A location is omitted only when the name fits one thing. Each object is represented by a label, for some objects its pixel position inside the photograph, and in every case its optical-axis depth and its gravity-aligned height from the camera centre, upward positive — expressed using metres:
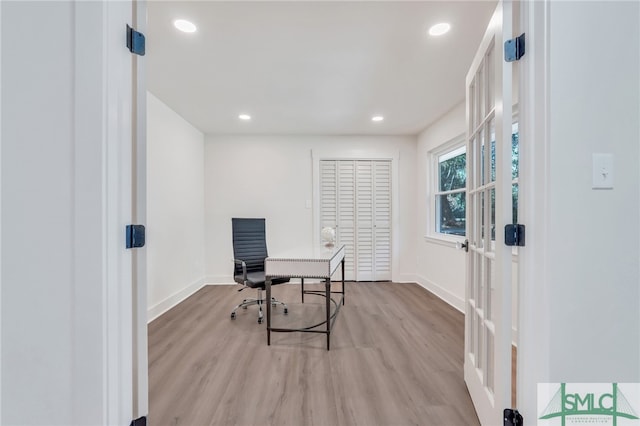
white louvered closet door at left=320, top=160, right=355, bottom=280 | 4.57 +0.17
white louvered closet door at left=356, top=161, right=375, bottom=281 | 4.58 -0.12
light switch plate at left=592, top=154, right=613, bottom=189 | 0.91 +0.13
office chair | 3.09 -0.46
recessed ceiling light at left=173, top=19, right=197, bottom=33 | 1.82 +1.27
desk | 2.33 -0.49
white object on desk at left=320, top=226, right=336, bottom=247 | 3.32 -0.28
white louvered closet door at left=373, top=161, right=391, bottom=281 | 4.58 -0.10
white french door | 1.10 -0.06
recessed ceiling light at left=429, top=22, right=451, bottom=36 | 1.86 +1.27
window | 3.57 +0.27
